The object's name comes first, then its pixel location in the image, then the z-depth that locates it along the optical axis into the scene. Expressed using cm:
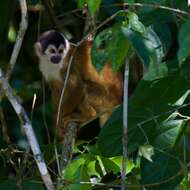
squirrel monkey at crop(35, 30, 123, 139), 951
